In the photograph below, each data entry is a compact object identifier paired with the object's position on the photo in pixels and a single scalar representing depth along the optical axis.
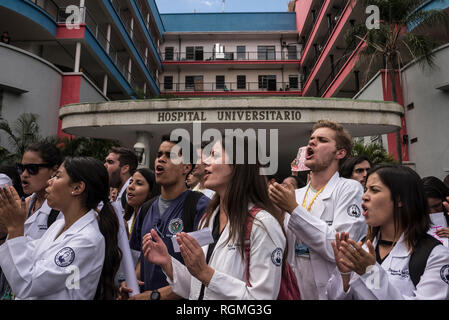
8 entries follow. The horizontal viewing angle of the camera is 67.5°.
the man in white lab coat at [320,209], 2.47
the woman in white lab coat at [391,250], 1.93
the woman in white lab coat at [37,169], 3.47
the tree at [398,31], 13.67
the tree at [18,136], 11.57
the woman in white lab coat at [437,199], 3.60
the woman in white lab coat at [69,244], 2.05
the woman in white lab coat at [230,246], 1.96
